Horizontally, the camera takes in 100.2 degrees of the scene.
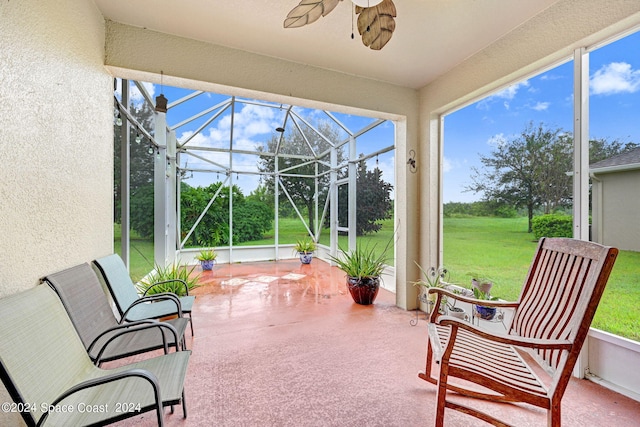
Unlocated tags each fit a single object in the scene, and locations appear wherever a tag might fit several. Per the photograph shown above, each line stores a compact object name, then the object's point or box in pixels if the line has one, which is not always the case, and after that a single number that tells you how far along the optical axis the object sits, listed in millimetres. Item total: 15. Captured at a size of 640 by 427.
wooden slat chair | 1214
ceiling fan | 1361
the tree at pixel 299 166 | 6973
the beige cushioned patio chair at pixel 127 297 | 2092
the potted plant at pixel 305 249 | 6676
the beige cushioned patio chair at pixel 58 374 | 998
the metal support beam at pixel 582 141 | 2004
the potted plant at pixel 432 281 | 2917
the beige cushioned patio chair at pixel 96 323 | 1551
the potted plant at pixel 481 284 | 2500
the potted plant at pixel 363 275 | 3605
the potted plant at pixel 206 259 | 5891
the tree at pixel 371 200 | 4711
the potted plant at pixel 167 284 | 3270
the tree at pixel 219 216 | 6553
